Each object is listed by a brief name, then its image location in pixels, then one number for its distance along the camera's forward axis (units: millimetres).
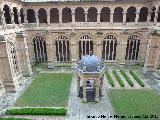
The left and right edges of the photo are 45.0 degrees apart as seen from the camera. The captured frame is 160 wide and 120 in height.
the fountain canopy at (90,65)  26547
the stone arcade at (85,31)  36656
